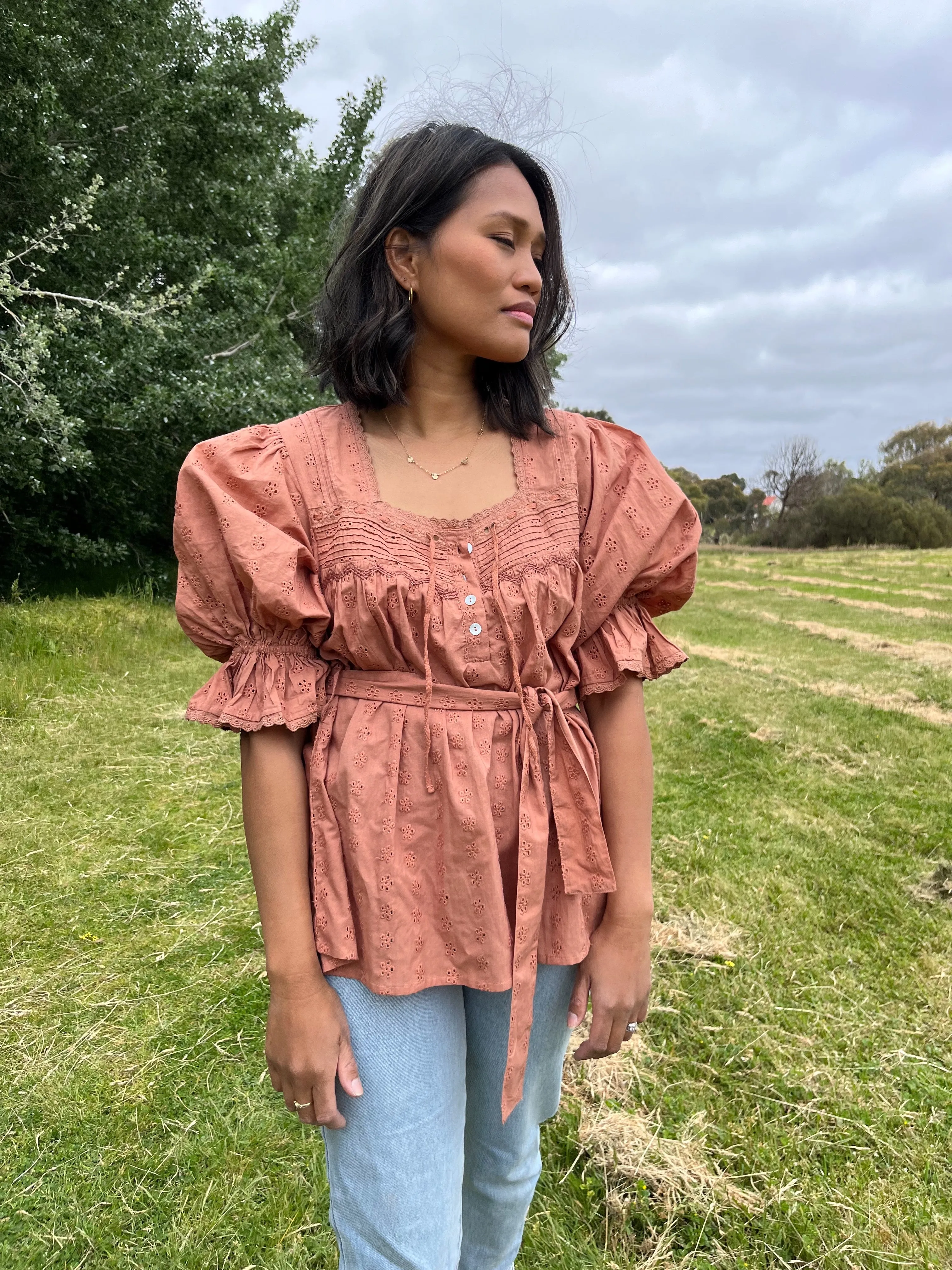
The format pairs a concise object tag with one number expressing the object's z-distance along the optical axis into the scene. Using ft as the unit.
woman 3.82
